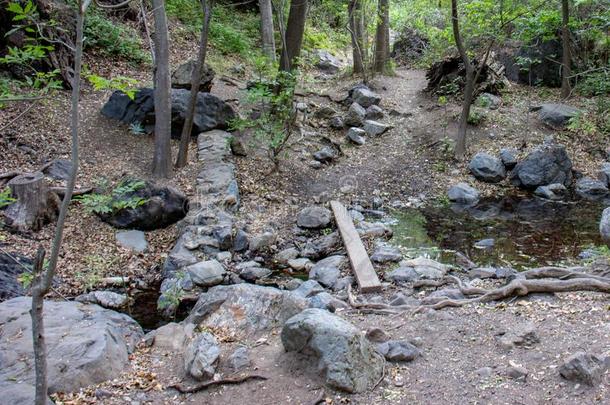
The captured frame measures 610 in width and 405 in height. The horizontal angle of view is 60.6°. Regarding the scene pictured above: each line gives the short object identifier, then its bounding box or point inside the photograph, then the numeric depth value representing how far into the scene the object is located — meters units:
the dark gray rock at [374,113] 13.74
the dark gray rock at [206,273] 6.95
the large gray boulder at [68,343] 4.04
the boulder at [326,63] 18.61
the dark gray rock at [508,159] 11.43
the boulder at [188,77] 11.43
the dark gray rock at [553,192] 10.59
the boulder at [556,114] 12.48
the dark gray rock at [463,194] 10.48
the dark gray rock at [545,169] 10.98
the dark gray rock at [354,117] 13.23
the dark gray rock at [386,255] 7.38
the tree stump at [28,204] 7.34
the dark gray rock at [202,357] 4.09
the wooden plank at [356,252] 6.46
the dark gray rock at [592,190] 10.53
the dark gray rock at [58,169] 8.43
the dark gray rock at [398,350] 4.15
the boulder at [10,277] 5.84
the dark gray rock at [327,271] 6.86
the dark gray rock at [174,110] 10.51
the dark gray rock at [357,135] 12.59
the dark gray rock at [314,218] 8.80
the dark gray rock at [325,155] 11.43
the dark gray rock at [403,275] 6.66
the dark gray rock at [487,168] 11.19
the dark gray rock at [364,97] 14.11
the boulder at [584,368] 3.47
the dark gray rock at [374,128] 13.04
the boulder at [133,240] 7.77
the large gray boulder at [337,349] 3.76
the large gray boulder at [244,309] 4.95
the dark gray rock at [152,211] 8.13
